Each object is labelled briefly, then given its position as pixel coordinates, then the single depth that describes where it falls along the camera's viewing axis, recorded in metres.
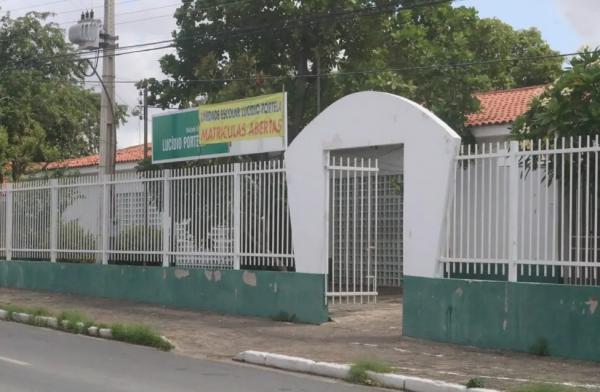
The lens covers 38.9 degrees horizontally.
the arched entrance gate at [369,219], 13.38
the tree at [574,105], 10.97
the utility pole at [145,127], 27.85
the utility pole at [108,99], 19.14
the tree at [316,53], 20.58
